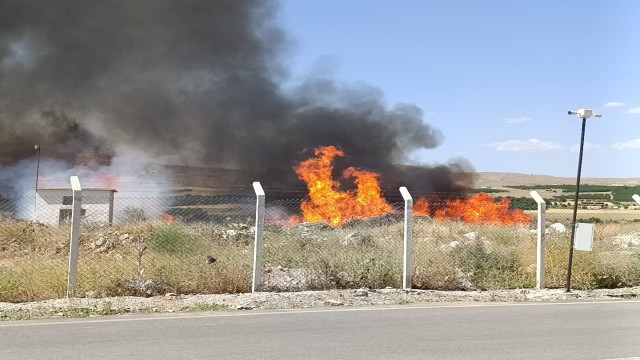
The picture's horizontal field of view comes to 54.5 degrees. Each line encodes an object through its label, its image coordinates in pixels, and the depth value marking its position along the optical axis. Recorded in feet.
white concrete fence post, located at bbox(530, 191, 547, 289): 38.27
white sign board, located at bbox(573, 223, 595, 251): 37.70
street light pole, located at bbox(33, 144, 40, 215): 127.75
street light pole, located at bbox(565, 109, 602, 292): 37.31
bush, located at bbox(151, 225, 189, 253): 43.04
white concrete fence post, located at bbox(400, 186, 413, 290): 36.06
